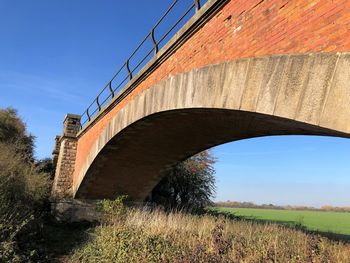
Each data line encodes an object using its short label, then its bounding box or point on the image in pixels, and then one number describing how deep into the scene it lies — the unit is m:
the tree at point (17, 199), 9.50
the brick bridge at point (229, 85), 4.06
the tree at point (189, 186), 21.66
